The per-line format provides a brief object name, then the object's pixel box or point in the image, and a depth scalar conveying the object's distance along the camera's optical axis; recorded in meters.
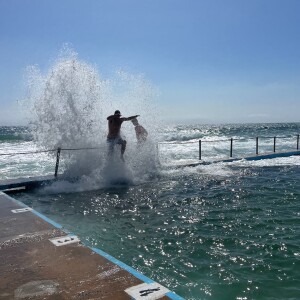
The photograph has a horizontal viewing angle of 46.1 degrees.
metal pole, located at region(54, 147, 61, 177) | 10.88
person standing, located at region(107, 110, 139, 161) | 11.68
